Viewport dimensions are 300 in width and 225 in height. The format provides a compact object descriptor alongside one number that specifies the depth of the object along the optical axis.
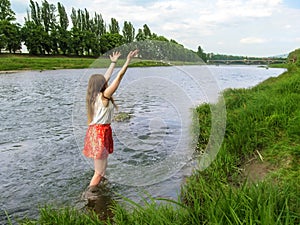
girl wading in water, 3.85
